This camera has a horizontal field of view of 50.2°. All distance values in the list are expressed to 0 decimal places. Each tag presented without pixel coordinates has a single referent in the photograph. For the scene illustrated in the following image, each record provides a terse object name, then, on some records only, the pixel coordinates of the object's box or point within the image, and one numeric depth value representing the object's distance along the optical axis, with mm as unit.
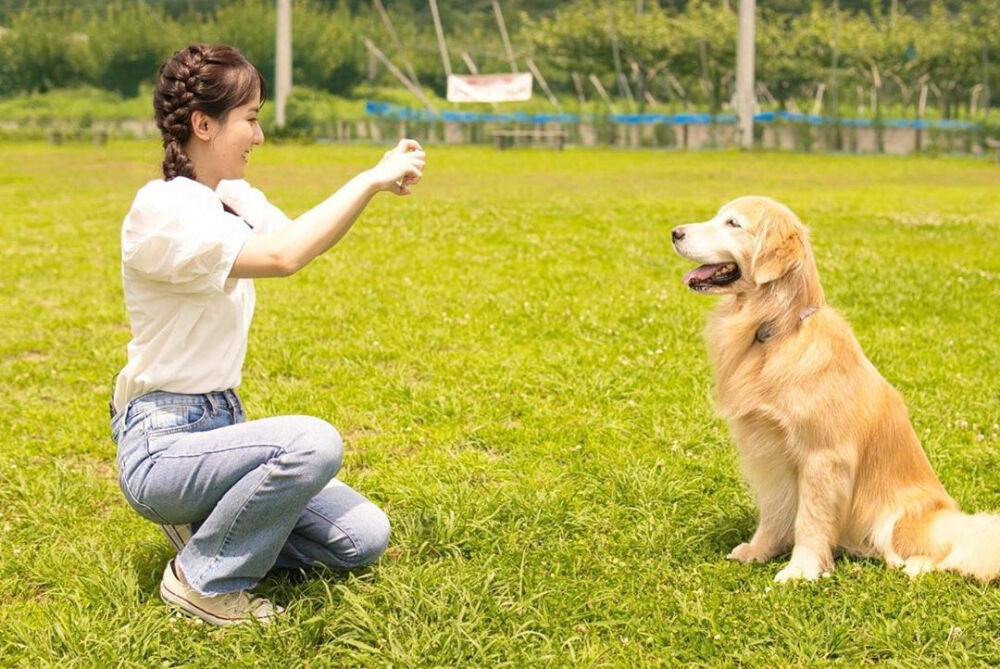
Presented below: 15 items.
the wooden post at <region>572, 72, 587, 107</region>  46275
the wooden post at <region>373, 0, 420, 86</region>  49438
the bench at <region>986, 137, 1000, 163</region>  28812
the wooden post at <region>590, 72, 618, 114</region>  45219
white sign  44000
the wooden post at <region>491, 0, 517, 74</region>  48656
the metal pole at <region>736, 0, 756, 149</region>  34844
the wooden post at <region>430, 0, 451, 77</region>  48281
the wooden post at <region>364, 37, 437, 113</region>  47312
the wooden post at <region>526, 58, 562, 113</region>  46125
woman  3035
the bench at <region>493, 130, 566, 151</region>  35156
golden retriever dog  3506
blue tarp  35219
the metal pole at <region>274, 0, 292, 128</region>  38594
